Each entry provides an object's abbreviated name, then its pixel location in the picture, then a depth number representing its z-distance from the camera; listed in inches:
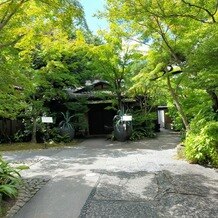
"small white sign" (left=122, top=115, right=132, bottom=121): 571.5
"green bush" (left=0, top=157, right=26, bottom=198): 207.4
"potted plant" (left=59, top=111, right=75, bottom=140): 612.1
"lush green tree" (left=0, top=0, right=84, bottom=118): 240.8
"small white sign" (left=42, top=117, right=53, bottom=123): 519.2
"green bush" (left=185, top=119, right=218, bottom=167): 308.3
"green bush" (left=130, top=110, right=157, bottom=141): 650.2
